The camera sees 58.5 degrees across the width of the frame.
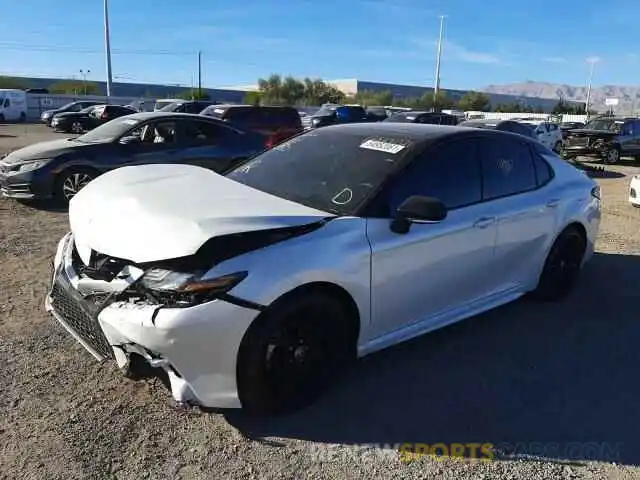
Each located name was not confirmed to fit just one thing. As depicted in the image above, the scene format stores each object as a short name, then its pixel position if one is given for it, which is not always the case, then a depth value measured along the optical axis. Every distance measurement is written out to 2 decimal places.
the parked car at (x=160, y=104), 30.95
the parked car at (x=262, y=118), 13.10
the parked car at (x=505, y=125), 15.51
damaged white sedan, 2.72
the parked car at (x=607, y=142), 18.73
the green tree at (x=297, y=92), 73.44
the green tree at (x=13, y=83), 71.81
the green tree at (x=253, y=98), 68.44
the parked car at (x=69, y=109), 32.31
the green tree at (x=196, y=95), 63.50
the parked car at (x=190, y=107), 25.14
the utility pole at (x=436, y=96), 61.34
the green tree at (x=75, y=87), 71.57
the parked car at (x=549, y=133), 19.04
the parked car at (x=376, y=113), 29.08
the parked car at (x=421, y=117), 19.03
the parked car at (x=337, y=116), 25.42
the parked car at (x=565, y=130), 21.00
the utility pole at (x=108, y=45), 53.84
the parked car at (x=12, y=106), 36.56
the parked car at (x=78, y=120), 27.78
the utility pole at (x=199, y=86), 64.66
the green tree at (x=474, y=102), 75.69
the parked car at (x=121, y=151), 8.17
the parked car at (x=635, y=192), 10.16
